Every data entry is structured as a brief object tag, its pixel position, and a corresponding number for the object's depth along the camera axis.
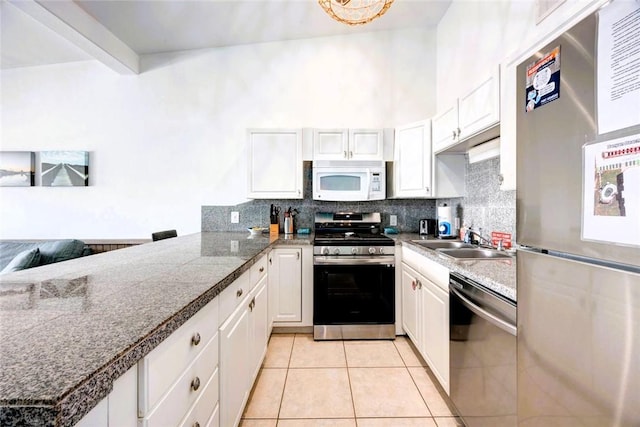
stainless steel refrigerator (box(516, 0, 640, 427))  0.61
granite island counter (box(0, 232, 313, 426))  0.44
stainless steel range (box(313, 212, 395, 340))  2.47
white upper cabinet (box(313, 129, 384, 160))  2.78
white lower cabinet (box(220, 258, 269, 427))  1.21
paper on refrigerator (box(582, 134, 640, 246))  0.58
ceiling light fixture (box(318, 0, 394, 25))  1.89
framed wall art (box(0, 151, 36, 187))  3.15
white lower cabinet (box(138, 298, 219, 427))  0.67
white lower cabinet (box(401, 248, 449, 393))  1.65
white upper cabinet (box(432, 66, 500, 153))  1.63
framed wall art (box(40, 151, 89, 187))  3.13
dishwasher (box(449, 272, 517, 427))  1.07
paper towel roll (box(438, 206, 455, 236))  2.57
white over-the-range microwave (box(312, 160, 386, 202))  2.79
